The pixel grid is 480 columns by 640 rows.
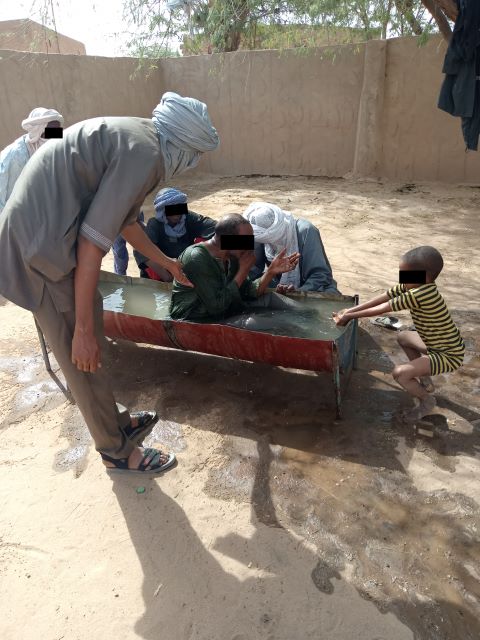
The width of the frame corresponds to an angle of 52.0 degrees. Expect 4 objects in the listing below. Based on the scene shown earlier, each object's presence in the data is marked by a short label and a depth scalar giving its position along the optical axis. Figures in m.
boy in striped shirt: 2.65
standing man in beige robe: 1.64
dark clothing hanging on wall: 4.14
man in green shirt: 2.95
